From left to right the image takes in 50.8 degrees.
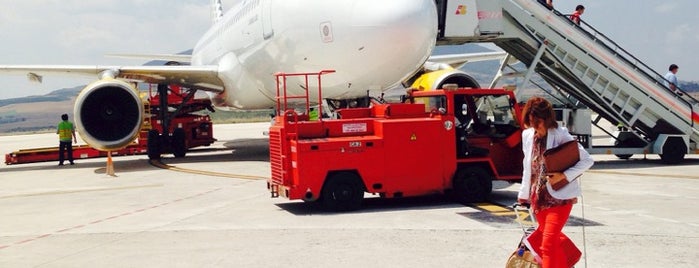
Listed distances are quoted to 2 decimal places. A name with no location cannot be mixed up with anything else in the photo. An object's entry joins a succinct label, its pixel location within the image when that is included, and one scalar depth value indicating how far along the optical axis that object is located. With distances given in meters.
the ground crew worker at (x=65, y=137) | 20.98
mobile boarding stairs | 16.44
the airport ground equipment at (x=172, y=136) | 22.70
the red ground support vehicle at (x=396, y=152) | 9.89
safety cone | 17.27
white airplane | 12.39
